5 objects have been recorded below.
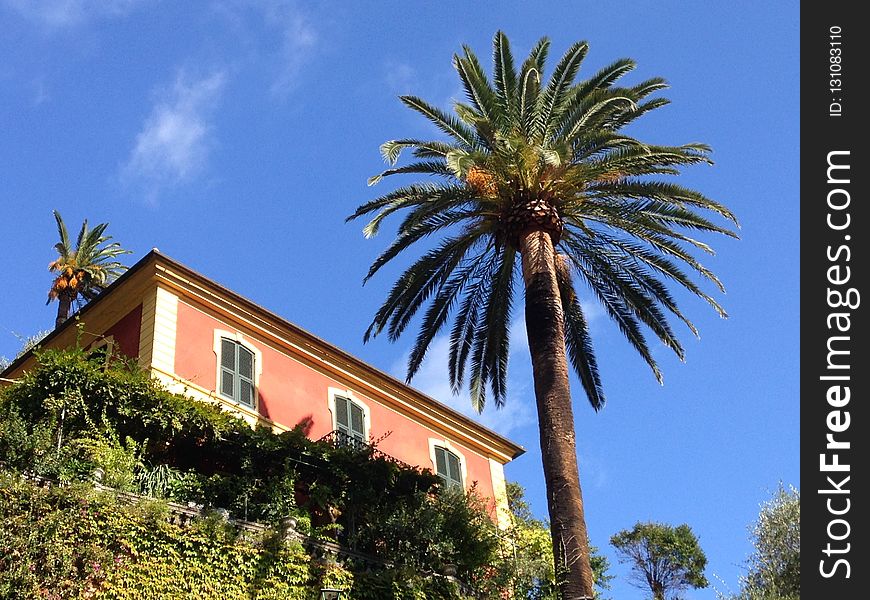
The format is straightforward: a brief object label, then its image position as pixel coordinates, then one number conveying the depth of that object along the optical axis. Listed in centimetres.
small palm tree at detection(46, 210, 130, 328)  3872
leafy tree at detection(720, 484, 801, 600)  2414
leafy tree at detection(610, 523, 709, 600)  4219
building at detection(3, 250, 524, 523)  1928
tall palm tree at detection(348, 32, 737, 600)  1820
